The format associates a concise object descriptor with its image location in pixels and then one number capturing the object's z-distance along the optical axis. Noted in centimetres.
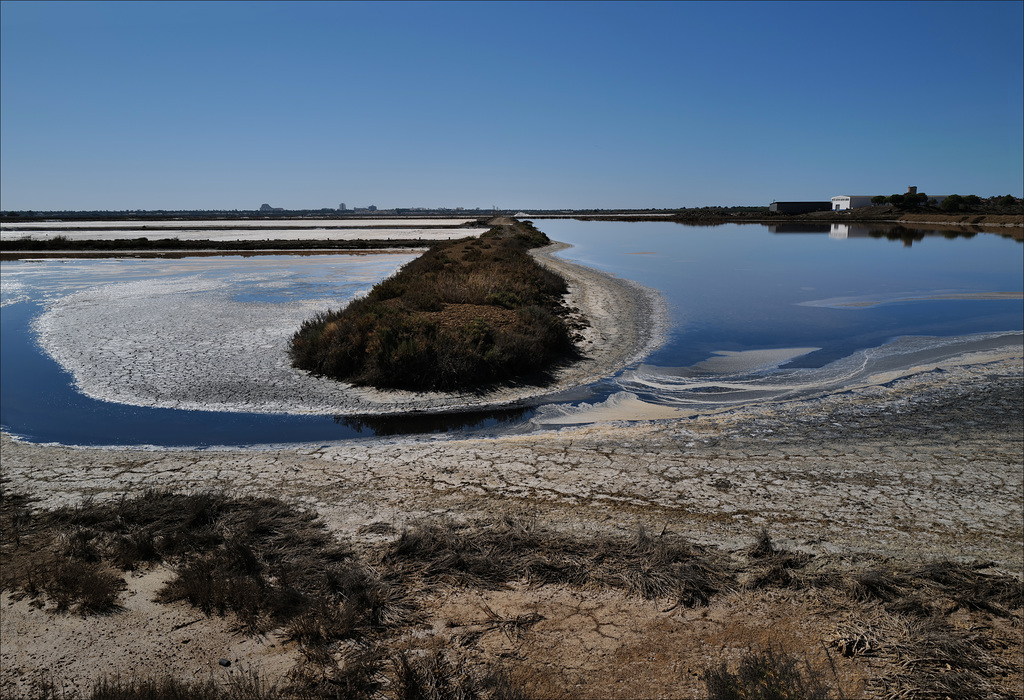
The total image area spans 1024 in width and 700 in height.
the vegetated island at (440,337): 1312
